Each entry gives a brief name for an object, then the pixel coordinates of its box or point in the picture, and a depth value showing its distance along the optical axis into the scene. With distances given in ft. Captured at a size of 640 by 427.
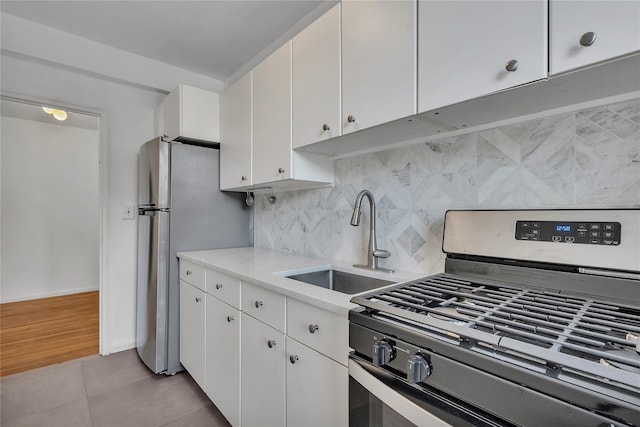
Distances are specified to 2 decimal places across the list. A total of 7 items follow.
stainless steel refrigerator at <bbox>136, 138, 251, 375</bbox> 6.95
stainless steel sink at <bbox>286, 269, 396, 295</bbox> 4.88
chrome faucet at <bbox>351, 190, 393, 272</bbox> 4.85
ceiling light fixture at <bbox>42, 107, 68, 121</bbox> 11.66
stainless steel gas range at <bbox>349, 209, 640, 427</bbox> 1.59
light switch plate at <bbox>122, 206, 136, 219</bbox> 8.46
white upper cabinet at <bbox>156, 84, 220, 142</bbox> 7.35
